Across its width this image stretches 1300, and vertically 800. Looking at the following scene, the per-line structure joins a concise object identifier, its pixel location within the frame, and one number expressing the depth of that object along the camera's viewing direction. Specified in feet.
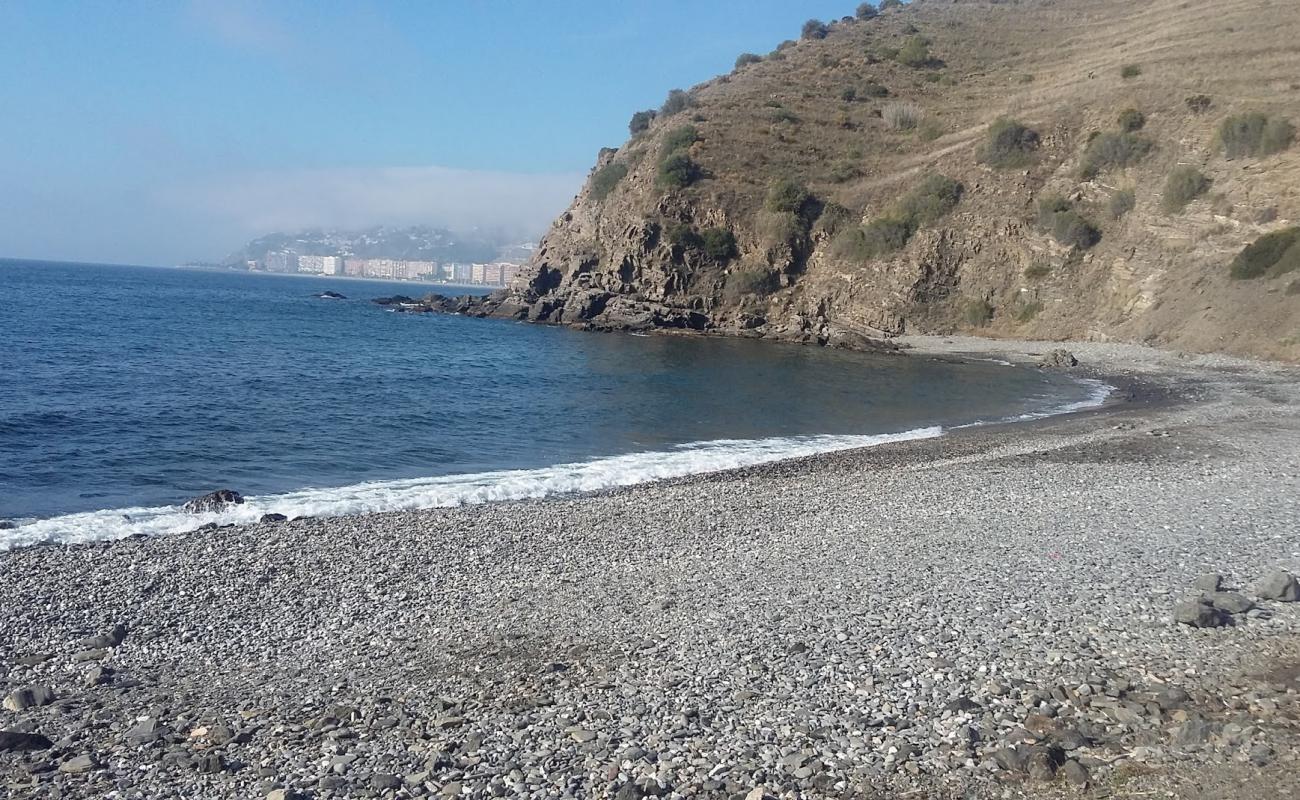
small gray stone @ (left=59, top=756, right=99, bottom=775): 23.34
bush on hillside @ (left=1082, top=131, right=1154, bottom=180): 182.80
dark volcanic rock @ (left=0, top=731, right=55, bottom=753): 24.57
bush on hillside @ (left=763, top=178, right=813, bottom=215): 223.10
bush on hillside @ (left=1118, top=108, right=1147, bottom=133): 187.73
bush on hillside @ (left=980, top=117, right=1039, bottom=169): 205.57
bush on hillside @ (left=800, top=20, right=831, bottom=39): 360.07
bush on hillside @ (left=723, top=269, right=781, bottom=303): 220.23
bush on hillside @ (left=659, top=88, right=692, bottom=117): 286.46
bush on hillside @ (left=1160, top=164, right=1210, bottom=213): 165.17
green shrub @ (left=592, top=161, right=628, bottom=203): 257.92
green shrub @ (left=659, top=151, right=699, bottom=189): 235.61
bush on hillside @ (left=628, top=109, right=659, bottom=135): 294.46
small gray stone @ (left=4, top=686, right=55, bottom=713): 27.73
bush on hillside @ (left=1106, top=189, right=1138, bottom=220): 177.58
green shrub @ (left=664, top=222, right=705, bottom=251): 225.76
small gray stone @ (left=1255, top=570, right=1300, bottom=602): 32.01
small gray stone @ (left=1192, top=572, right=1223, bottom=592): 33.81
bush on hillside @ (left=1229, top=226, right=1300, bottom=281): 134.62
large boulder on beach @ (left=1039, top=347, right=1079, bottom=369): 143.02
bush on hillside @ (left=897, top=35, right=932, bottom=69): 300.20
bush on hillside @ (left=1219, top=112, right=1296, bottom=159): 155.43
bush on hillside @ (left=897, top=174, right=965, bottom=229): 205.67
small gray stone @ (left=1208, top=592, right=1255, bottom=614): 31.04
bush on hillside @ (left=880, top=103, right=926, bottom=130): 252.01
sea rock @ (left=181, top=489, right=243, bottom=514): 55.52
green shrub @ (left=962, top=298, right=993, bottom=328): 188.85
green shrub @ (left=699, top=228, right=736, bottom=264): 225.35
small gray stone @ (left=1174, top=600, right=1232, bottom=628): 29.84
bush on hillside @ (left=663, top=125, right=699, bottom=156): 245.45
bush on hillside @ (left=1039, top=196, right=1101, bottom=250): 179.83
